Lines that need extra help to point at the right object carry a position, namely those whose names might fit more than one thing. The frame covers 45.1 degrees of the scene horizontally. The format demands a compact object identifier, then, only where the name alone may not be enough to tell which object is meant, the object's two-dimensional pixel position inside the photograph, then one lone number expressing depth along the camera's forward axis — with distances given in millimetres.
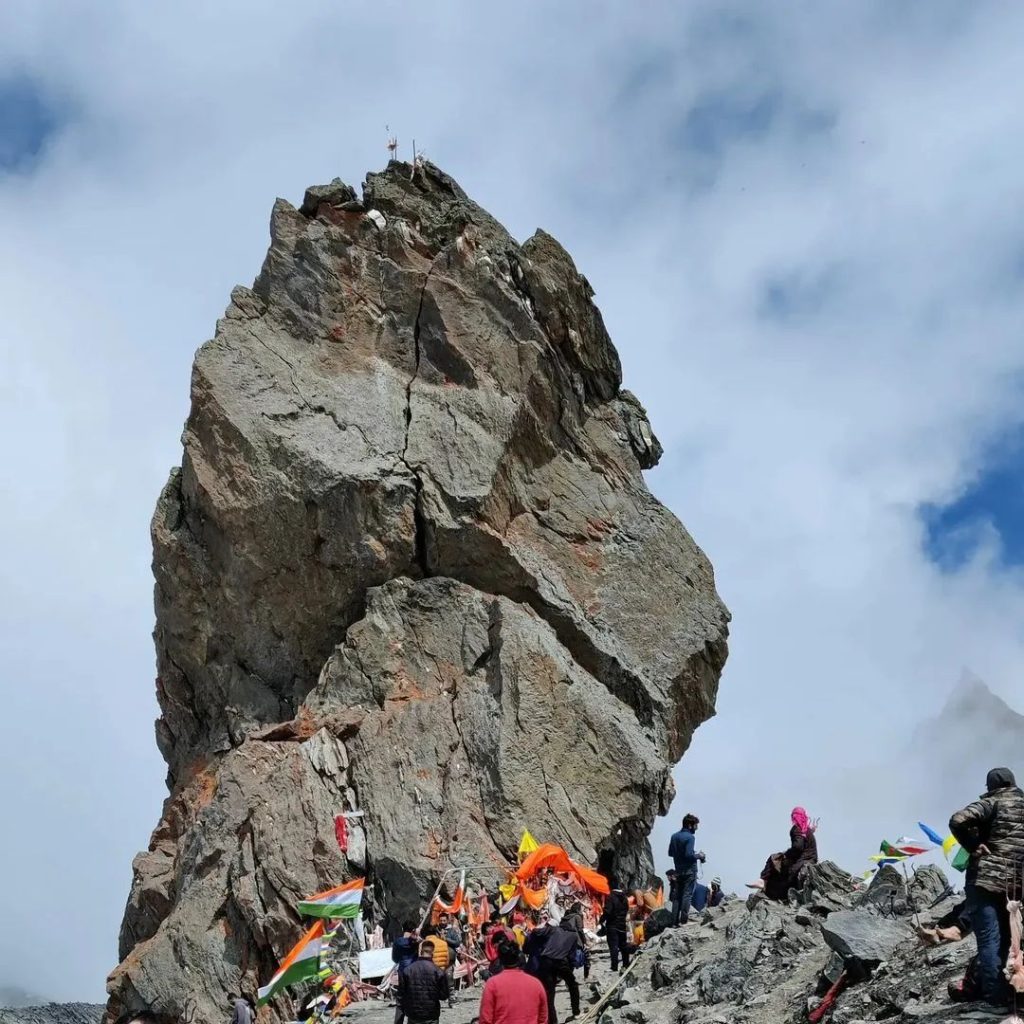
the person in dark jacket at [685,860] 21312
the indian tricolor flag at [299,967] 20453
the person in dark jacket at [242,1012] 21016
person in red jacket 11445
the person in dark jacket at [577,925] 18700
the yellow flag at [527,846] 25686
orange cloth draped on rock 24922
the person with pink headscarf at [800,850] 20672
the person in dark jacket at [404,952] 14863
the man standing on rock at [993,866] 10938
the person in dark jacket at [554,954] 16000
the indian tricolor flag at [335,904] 22703
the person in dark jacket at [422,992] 14094
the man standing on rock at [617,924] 20453
